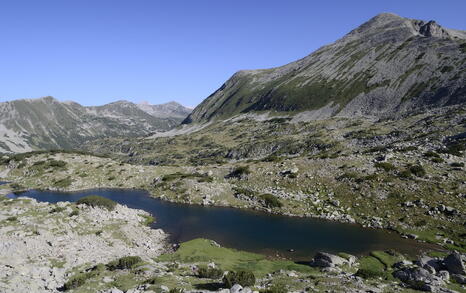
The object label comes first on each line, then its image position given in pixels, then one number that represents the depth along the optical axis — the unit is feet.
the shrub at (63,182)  266.28
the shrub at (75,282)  76.74
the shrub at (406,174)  175.50
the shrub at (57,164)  303.21
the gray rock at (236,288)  65.30
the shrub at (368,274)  81.71
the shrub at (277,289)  67.26
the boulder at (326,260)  96.73
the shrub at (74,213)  141.65
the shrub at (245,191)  203.69
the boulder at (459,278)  80.00
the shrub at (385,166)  187.21
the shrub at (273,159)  257.89
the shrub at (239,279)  72.69
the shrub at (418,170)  173.27
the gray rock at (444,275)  80.02
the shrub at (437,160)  182.32
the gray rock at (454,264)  84.44
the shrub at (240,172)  236.43
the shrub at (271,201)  185.88
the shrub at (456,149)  192.30
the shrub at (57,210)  143.96
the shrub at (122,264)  91.04
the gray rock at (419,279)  72.07
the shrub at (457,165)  174.32
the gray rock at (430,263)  87.81
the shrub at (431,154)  190.10
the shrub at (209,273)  85.62
